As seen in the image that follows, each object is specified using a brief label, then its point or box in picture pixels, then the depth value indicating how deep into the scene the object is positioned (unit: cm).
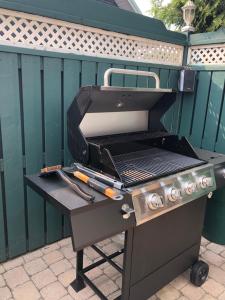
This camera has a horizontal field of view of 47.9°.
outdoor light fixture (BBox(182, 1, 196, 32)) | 339
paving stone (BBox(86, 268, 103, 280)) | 245
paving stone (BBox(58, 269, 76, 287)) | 235
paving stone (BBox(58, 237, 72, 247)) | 292
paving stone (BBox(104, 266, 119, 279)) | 246
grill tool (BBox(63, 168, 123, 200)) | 143
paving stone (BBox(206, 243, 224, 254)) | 290
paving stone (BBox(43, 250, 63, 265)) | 263
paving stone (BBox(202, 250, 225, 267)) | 272
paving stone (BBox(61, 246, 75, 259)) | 273
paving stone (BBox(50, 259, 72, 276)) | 249
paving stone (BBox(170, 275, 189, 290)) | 237
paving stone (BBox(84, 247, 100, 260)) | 273
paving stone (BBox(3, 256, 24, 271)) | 251
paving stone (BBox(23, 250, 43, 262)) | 266
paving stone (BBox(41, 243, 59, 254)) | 279
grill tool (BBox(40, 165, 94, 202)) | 141
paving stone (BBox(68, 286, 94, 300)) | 219
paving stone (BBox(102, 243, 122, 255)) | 282
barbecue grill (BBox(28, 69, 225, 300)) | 143
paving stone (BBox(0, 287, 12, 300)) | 215
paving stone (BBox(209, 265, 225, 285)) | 248
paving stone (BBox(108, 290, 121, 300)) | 221
